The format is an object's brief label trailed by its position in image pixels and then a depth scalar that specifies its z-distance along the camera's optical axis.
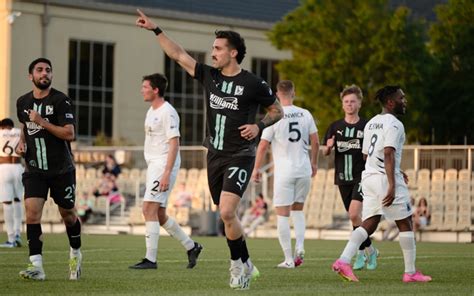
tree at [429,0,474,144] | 51.09
